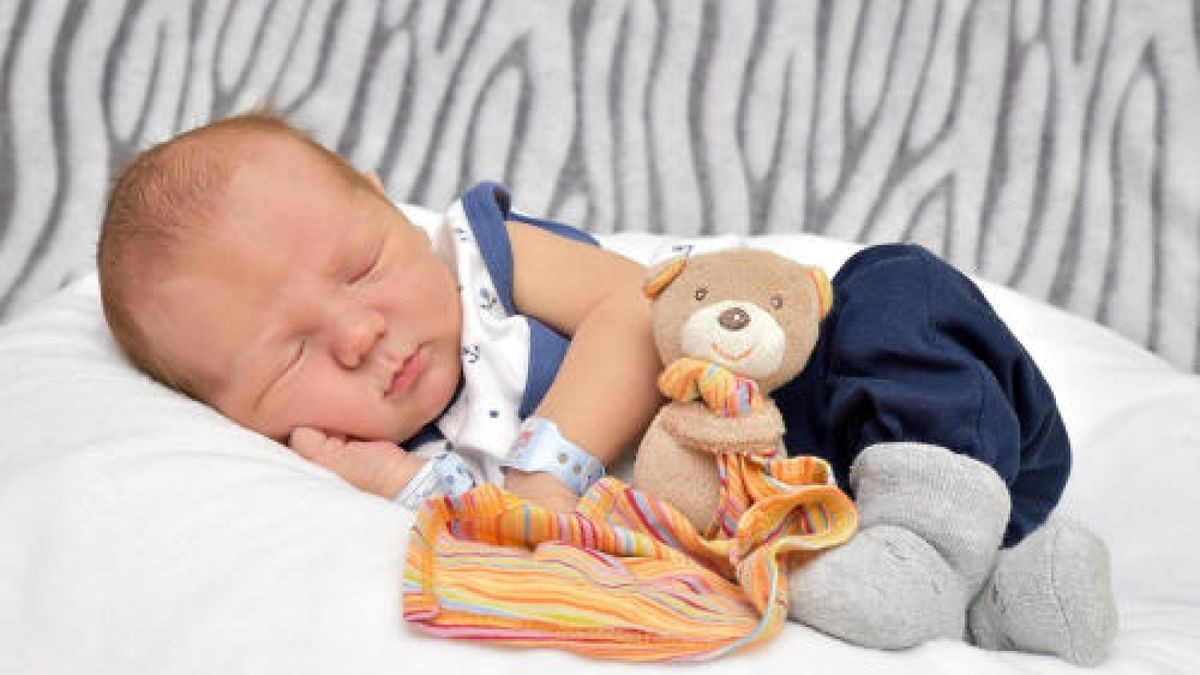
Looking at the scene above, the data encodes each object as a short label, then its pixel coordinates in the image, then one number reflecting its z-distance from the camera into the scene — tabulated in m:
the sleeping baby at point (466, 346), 1.06
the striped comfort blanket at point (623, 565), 0.84
